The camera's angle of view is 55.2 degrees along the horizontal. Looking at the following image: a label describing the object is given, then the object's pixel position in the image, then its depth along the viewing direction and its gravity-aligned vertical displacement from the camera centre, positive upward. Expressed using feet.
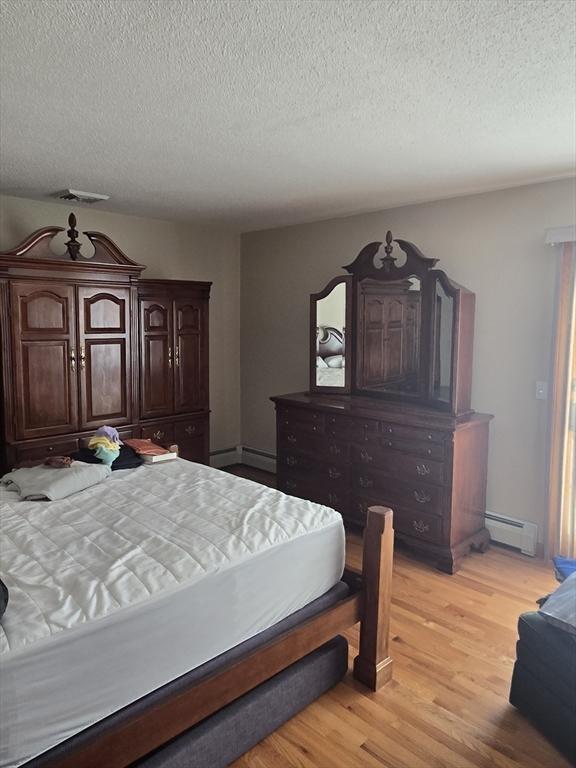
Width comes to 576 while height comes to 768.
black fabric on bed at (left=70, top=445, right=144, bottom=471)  10.05 -2.28
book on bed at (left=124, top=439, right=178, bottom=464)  10.49 -2.26
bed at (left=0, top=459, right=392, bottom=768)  4.83 -2.84
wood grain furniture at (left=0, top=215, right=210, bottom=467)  11.73 -0.35
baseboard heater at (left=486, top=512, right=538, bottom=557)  11.65 -4.19
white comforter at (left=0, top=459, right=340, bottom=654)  5.31 -2.51
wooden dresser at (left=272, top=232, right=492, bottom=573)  11.19 -1.73
